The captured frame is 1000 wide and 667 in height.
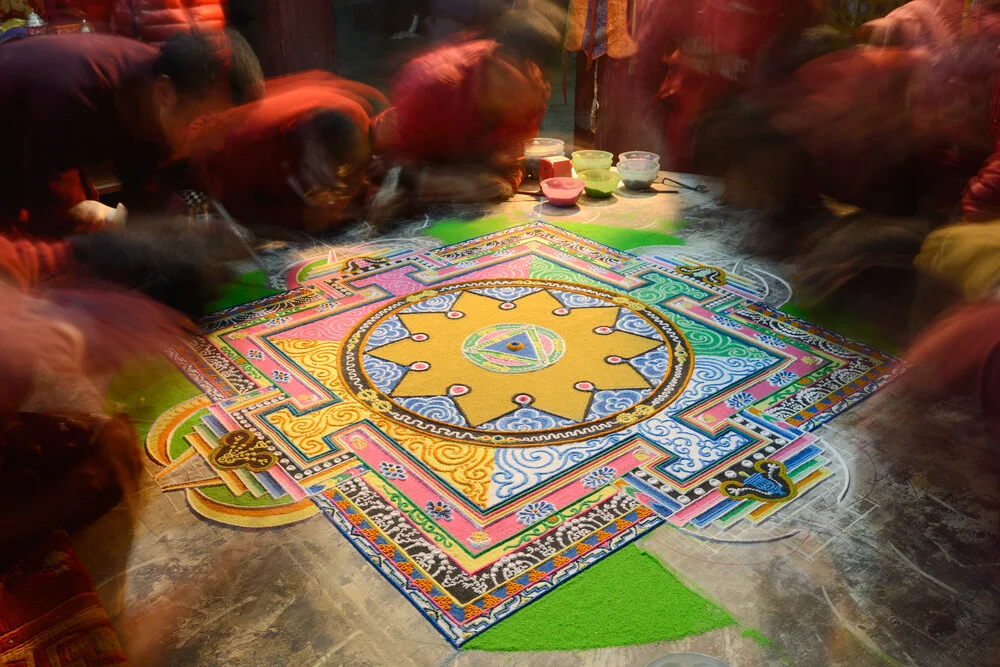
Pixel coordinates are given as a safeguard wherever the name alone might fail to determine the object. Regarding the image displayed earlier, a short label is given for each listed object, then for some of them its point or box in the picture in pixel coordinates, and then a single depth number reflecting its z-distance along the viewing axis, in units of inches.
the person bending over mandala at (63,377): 82.0
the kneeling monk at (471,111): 185.2
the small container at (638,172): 197.6
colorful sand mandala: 86.4
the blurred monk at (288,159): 163.2
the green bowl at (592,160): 206.2
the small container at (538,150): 207.8
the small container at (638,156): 200.1
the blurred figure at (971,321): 70.9
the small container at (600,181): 192.7
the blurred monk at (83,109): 115.0
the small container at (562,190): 187.6
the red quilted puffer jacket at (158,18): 173.5
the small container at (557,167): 197.6
